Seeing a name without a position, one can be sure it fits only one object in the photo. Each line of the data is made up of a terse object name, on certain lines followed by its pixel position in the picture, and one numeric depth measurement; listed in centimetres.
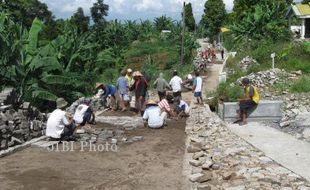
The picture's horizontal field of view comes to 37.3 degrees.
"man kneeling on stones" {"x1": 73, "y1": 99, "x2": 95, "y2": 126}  1277
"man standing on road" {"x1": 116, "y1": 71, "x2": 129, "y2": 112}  1587
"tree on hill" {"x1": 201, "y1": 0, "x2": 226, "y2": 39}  6319
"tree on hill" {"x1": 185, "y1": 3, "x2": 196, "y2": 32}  7612
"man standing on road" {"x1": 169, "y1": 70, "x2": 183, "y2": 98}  1631
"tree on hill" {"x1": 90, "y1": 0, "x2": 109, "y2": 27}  5446
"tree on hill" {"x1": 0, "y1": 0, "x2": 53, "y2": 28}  4582
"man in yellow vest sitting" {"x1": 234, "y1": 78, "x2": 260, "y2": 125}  1320
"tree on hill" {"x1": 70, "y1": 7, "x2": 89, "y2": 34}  5306
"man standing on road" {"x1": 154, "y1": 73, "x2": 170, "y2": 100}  1603
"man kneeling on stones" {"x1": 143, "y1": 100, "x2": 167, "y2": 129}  1267
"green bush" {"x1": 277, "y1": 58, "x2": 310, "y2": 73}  2102
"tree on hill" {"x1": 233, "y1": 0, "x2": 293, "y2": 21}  3853
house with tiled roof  3840
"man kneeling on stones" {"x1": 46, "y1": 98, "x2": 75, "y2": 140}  1077
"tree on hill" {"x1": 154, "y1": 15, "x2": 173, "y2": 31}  6264
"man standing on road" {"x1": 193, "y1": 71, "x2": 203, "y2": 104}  1653
